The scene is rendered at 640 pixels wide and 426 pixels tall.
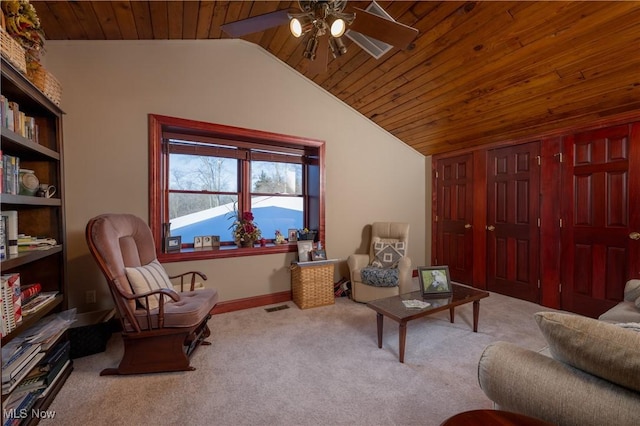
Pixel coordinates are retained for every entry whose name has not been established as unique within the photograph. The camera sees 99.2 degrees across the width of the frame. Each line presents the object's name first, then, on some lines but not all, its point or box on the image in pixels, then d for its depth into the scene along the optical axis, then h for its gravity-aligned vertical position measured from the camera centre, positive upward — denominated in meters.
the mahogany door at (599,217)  2.63 -0.08
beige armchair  3.17 -0.69
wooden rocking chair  1.89 -0.71
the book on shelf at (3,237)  1.44 -0.12
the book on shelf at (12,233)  1.58 -0.11
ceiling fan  1.57 +1.15
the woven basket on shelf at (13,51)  1.40 +0.89
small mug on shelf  1.93 +0.17
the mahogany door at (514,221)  3.34 -0.13
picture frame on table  2.50 -0.65
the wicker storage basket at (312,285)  3.23 -0.88
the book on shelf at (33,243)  1.75 -0.19
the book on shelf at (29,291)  1.71 -0.50
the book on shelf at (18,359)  1.31 -0.75
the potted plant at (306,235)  3.61 -0.30
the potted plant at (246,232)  3.34 -0.24
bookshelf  1.84 +0.05
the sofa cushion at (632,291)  2.07 -0.63
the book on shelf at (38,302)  1.64 -0.56
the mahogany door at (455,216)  4.03 -0.08
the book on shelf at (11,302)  1.37 -0.46
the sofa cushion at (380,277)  3.16 -0.77
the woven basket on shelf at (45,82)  1.76 +0.90
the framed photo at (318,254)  3.45 -0.54
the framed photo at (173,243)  2.91 -0.33
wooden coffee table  2.07 -0.79
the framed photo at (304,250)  3.42 -0.48
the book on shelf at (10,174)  1.56 +0.24
